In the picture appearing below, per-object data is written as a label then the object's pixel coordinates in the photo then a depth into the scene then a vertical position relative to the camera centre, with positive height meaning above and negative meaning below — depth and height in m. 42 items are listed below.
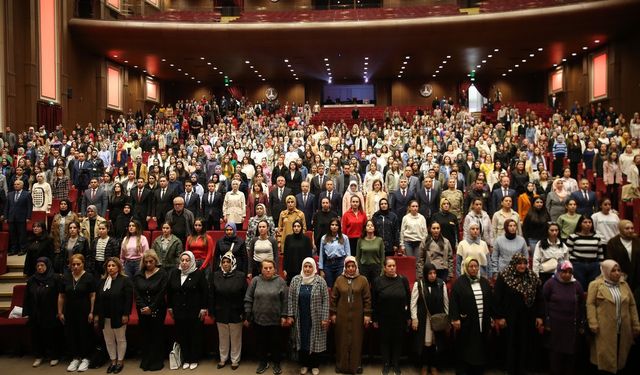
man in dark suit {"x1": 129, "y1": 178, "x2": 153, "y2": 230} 8.50 -0.33
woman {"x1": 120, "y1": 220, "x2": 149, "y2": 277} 6.72 -0.90
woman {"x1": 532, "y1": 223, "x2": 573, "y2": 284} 5.79 -0.88
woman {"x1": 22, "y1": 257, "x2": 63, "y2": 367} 6.10 -1.56
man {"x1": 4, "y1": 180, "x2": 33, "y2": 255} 8.69 -0.52
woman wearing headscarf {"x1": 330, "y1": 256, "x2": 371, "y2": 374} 5.68 -1.56
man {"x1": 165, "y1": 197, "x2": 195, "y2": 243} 7.38 -0.55
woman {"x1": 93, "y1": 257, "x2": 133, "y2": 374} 5.86 -1.50
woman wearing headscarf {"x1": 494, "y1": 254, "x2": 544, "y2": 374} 5.46 -1.40
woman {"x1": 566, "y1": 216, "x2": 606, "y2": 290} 5.89 -0.89
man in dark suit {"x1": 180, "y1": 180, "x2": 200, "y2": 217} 8.38 -0.30
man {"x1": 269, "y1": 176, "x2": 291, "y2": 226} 8.35 -0.25
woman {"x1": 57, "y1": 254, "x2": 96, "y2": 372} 6.02 -1.53
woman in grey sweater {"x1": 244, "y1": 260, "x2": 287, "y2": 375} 5.74 -1.48
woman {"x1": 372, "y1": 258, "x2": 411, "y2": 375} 5.62 -1.48
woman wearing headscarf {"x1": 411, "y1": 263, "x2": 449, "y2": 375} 5.58 -1.46
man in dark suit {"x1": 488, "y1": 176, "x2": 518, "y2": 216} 7.90 -0.23
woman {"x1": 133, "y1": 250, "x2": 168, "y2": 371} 5.89 -1.47
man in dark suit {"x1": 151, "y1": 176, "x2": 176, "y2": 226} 8.46 -0.31
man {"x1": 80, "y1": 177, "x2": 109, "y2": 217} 8.74 -0.24
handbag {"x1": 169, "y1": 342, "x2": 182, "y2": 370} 5.89 -2.07
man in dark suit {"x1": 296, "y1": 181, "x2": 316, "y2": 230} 8.23 -0.37
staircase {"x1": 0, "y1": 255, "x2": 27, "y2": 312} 7.44 -1.52
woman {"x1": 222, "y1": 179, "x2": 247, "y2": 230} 8.13 -0.38
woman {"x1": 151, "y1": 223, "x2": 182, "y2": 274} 6.61 -0.87
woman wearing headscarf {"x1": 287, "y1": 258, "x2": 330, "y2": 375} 5.70 -1.53
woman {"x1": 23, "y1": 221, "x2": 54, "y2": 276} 6.70 -0.86
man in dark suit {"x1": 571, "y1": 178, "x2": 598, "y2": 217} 7.68 -0.33
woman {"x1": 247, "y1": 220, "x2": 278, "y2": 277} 6.34 -0.85
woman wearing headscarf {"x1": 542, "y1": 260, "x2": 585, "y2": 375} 5.26 -1.45
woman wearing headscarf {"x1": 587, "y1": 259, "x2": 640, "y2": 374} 5.15 -1.49
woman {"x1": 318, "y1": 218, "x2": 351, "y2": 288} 6.33 -0.90
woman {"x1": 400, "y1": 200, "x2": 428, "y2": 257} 6.88 -0.70
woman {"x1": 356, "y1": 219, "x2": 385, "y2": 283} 6.21 -0.92
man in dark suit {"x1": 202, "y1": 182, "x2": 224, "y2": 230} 8.50 -0.41
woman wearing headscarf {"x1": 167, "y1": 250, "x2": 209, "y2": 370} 5.96 -1.45
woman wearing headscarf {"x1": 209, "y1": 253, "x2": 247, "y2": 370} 5.86 -1.45
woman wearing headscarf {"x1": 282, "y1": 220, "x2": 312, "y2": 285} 6.36 -0.87
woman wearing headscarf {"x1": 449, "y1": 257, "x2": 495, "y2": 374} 5.45 -1.49
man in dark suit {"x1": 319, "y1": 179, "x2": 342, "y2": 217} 8.48 -0.28
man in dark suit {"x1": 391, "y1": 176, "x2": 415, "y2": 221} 8.16 -0.28
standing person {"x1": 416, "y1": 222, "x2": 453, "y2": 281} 6.17 -0.91
